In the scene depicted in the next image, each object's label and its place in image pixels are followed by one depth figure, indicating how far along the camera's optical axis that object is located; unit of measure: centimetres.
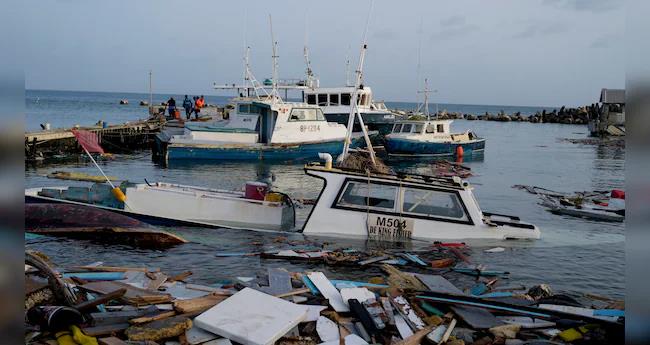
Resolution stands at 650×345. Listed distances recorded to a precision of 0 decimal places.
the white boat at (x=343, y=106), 4141
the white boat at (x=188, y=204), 1330
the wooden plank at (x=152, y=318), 634
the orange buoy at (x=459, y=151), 3759
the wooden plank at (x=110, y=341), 576
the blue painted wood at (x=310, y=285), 806
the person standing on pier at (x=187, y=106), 4959
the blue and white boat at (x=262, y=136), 3197
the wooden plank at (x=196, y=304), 688
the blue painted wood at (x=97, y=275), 860
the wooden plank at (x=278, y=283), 794
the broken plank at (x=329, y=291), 743
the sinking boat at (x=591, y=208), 1771
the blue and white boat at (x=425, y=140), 3600
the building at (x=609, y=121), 6134
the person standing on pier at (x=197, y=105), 4853
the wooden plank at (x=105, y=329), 600
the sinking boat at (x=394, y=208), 1175
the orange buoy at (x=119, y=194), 1317
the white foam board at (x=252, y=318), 591
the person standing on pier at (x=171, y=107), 4860
